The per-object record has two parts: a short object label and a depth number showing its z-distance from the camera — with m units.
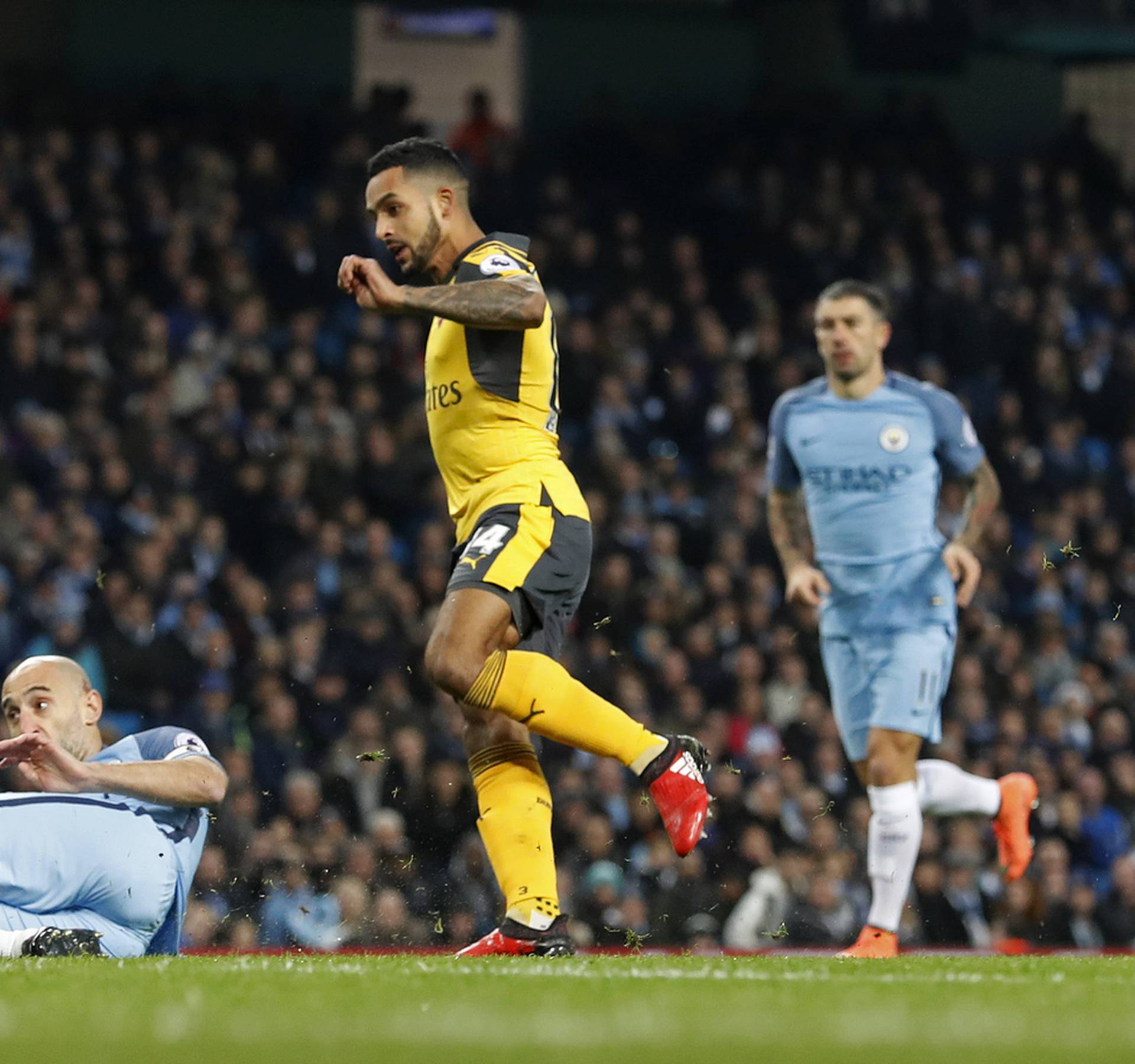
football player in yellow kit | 11.61
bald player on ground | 11.93
